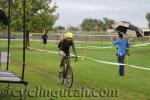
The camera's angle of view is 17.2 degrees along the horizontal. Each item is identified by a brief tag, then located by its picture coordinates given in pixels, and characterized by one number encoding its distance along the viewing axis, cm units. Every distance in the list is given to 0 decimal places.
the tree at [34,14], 5072
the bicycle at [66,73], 1750
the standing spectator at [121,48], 2233
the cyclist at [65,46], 1823
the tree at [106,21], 16975
